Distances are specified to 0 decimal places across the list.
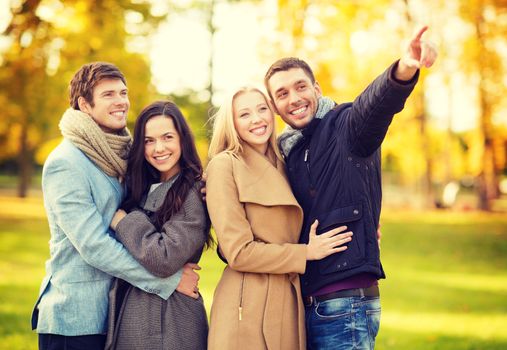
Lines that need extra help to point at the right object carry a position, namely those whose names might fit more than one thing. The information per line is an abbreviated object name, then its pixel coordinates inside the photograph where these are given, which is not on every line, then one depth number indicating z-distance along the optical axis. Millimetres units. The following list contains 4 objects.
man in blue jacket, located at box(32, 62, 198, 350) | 3666
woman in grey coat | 3684
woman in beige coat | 3602
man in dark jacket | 3498
